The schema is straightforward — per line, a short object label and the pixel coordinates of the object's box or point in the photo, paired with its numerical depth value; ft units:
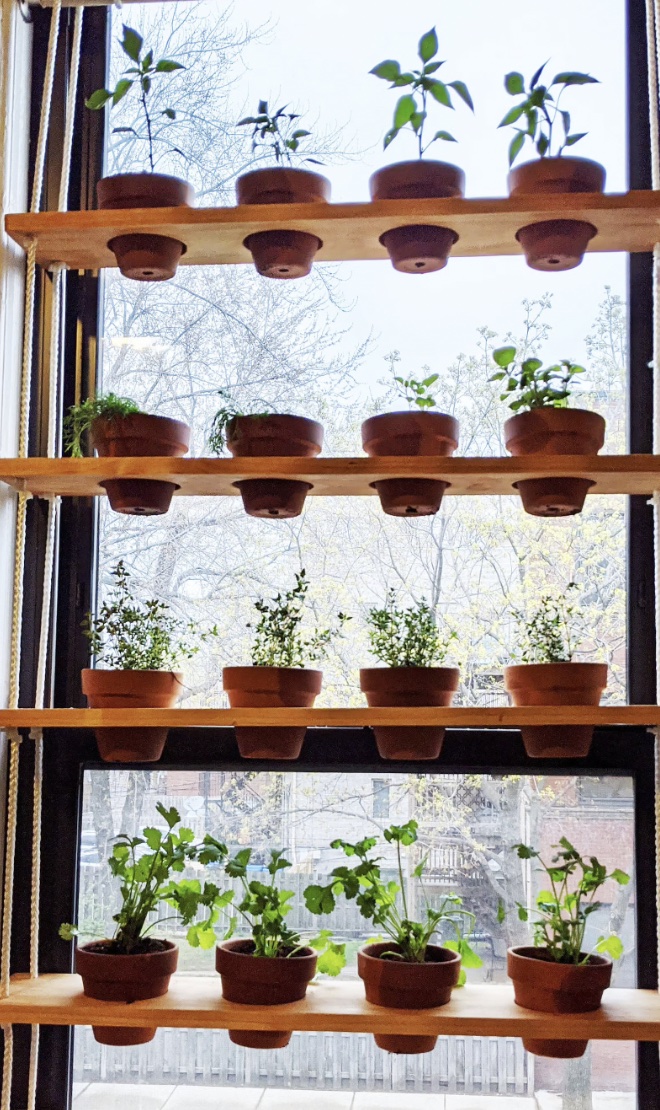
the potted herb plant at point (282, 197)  6.26
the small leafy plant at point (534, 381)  6.13
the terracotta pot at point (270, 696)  6.04
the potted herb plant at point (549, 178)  6.06
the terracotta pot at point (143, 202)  6.35
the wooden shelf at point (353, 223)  6.04
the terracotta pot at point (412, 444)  6.14
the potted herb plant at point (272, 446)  6.18
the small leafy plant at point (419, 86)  6.12
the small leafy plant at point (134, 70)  6.17
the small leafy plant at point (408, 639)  6.20
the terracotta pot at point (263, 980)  5.85
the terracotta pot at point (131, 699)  6.17
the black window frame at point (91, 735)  6.62
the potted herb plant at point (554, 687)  5.95
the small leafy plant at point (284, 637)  6.29
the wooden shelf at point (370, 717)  5.78
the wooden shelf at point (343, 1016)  5.63
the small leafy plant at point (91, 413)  6.29
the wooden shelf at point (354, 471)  5.95
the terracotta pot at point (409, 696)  6.01
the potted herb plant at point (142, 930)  5.92
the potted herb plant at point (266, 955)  5.86
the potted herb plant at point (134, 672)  6.18
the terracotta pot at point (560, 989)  5.74
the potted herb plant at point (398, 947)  5.81
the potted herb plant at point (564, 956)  5.75
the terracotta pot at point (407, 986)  5.79
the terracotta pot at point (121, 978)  5.90
